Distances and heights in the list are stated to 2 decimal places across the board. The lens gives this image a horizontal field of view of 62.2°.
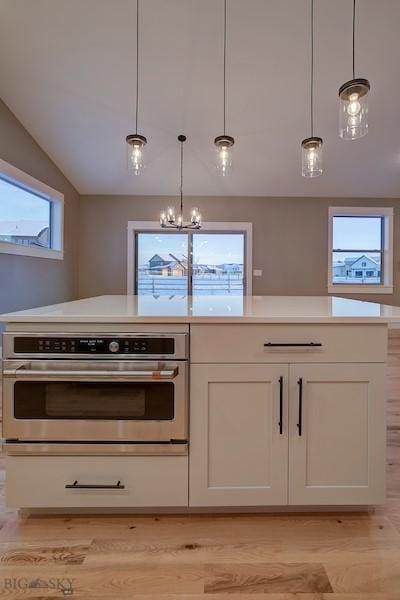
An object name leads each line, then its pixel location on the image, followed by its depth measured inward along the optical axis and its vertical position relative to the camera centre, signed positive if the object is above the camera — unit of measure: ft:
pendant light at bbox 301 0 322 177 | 8.24 +3.57
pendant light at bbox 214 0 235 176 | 8.52 +3.81
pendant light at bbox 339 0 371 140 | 6.05 +3.78
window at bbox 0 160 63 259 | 13.24 +3.57
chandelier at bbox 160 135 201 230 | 13.31 +3.03
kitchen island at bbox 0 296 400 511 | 4.29 -1.81
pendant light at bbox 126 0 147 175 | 8.51 +3.80
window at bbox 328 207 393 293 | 19.65 +2.56
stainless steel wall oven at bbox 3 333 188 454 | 4.16 -1.27
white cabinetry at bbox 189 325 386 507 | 4.32 -1.67
